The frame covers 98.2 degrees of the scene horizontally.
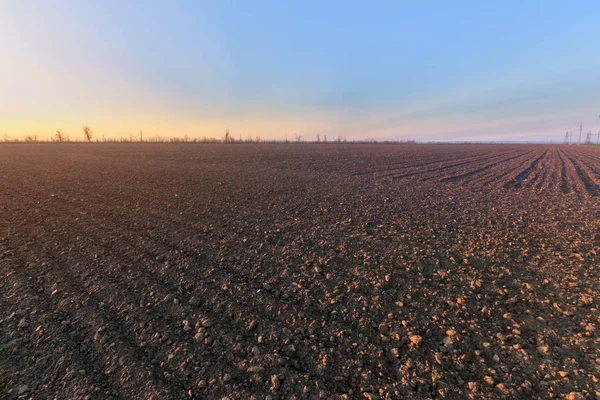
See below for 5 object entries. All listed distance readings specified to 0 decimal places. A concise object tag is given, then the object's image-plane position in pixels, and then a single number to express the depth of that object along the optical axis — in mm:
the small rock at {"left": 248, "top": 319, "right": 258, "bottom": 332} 3051
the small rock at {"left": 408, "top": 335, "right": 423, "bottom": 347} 2844
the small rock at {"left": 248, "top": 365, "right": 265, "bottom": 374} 2502
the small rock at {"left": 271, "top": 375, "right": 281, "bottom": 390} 2346
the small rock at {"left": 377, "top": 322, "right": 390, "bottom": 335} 3014
